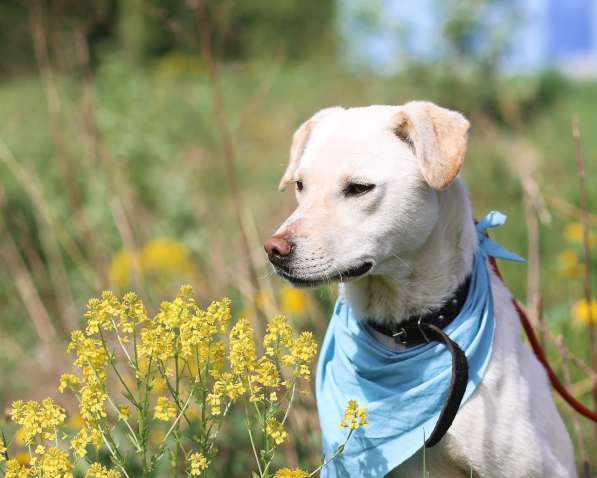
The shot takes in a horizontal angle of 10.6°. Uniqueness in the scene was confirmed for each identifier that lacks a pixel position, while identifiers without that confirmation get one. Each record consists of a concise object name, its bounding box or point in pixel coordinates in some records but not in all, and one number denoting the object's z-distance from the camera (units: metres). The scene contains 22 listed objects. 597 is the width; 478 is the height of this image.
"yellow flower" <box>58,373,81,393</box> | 3.47
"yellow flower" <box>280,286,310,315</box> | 4.32
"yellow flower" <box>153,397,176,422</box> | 3.45
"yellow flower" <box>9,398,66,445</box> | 3.45
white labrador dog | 3.61
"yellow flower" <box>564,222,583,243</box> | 4.70
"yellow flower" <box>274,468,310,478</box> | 3.50
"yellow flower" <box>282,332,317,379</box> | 3.49
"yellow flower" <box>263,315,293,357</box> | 3.49
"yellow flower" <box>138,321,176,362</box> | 3.46
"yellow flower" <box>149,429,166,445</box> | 4.08
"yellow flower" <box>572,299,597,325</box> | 4.12
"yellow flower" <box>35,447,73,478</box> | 3.44
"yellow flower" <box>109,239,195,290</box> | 4.53
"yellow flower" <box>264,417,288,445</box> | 3.47
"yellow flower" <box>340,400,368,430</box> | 3.49
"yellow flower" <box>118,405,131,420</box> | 3.46
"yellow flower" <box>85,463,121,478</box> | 3.44
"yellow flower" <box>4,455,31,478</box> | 3.45
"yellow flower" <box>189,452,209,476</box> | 3.45
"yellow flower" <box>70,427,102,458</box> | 3.45
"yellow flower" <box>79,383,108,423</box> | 3.45
